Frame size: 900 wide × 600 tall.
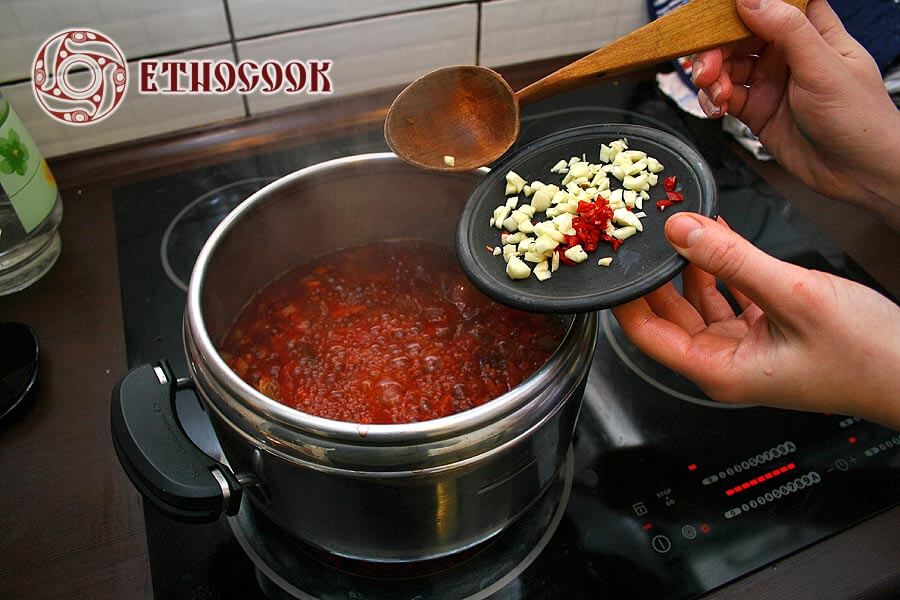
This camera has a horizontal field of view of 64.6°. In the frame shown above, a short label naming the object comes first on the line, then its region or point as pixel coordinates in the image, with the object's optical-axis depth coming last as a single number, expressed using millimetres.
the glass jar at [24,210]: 1049
